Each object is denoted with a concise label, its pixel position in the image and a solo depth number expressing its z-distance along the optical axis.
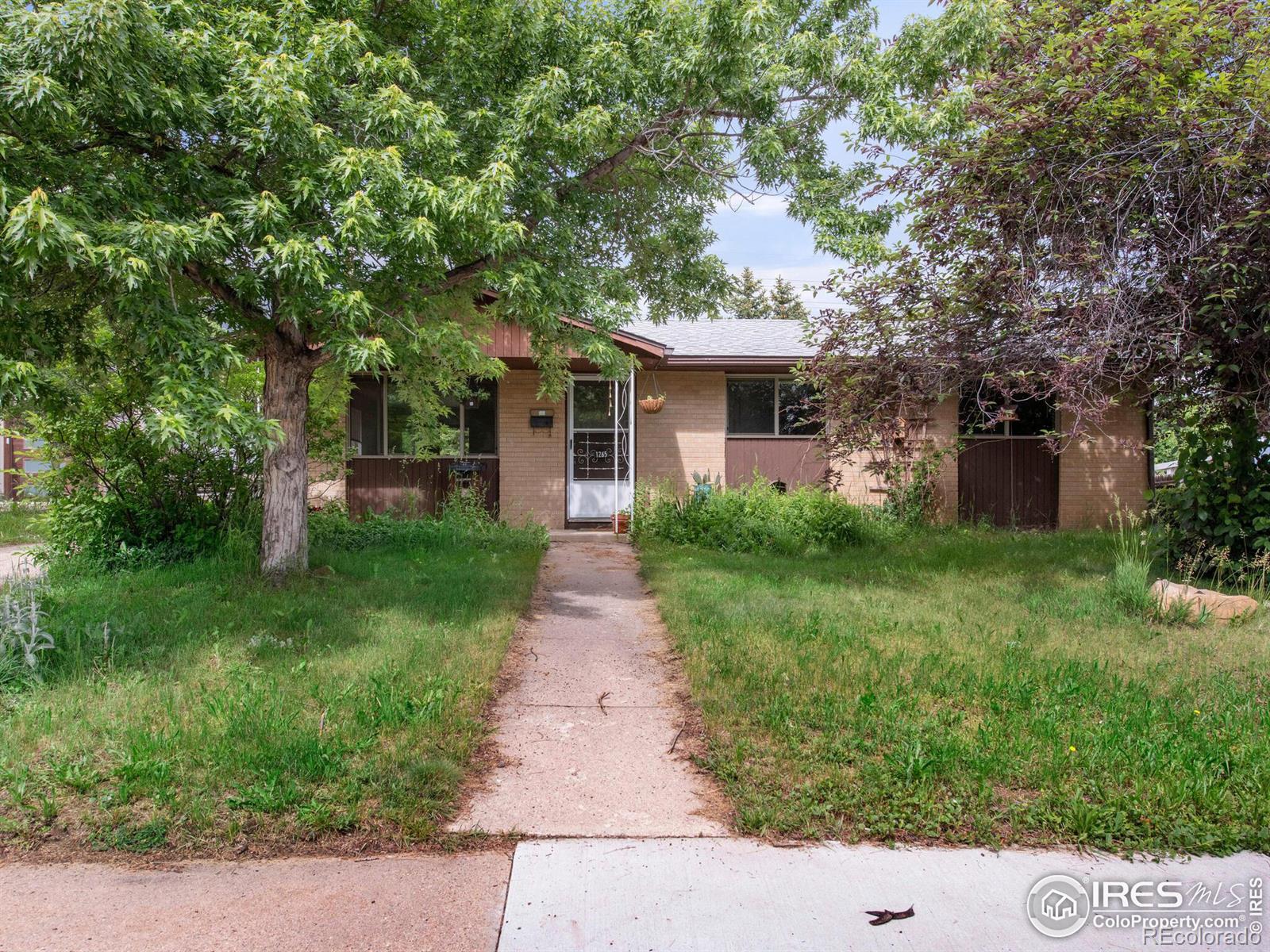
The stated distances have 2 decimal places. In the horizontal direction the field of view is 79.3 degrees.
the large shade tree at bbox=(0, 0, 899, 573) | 4.84
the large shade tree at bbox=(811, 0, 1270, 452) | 6.27
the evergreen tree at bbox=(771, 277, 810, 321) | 41.94
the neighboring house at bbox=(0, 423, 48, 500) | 17.08
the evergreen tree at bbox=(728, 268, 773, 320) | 42.44
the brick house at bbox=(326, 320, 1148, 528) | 13.12
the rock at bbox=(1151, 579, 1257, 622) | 6.34
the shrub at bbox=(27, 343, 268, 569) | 8.00
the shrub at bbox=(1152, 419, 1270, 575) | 7.67
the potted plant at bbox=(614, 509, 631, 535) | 12.53
